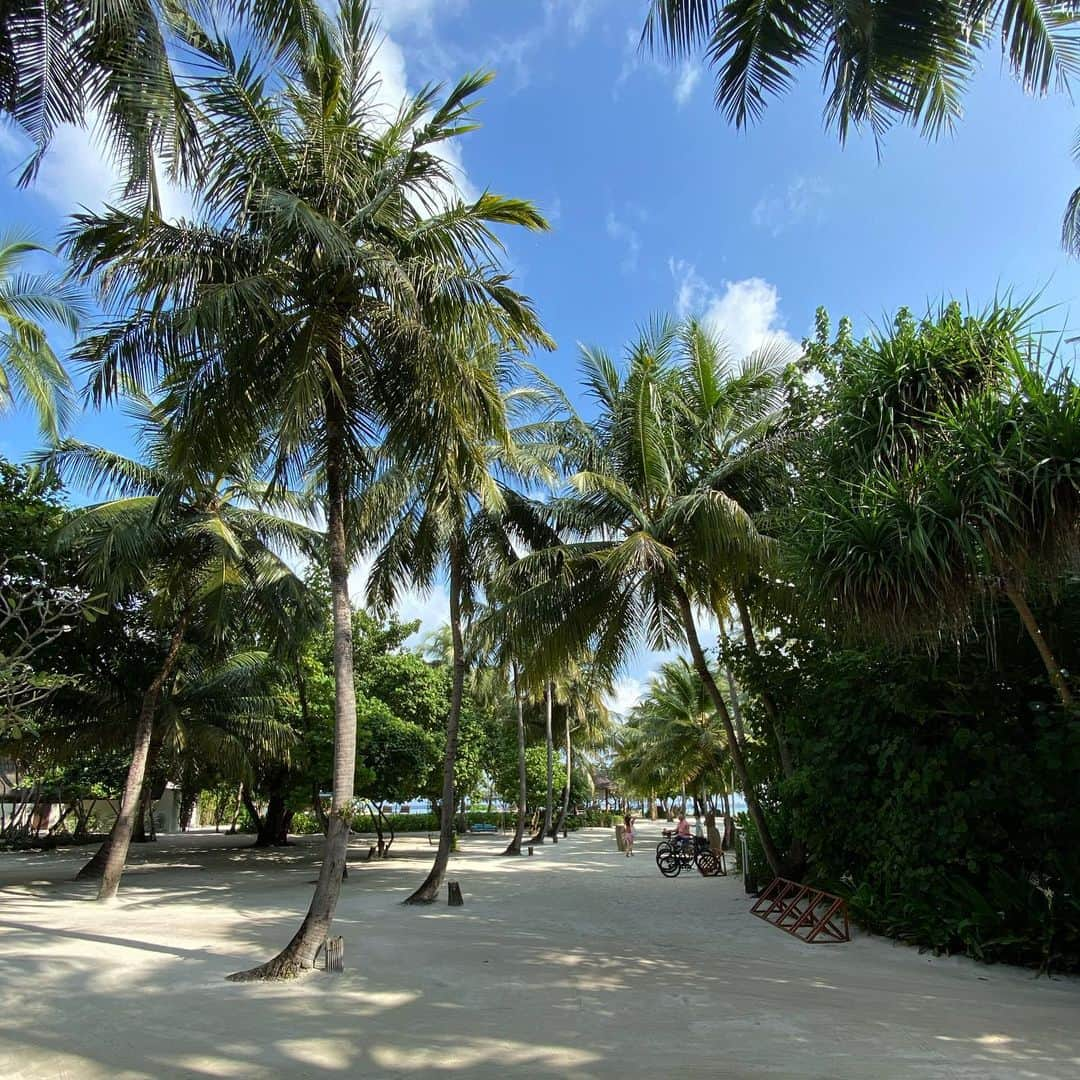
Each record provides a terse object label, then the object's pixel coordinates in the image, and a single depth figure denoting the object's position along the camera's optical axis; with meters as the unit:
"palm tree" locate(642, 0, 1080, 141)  5.43
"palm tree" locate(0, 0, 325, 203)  5.58
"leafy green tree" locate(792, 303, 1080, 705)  6.25
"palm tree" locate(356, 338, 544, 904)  9.58
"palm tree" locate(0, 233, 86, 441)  12.17
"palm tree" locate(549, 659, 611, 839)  30.57
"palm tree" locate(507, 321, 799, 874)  12.46
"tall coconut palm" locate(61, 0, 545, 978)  7.70
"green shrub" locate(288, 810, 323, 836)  39.69
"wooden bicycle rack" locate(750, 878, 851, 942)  9.76
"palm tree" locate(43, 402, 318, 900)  13.38
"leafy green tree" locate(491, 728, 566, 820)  34.34
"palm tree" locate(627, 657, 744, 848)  27.27
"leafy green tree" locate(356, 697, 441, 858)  19.61
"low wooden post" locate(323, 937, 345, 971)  7.44
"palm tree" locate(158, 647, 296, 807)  18.73
